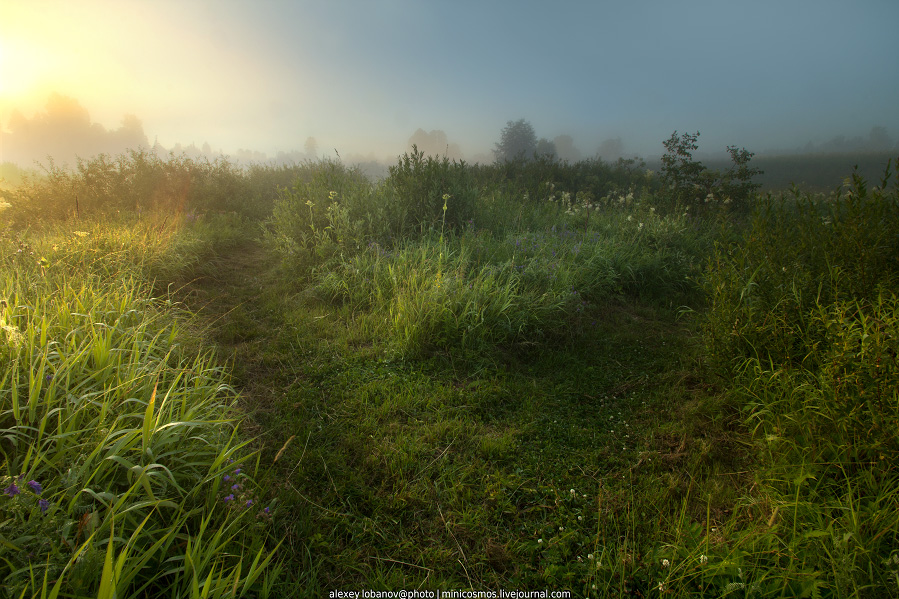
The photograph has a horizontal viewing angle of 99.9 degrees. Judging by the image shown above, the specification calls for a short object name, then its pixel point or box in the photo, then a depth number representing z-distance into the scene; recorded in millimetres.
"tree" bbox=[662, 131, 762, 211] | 9094
